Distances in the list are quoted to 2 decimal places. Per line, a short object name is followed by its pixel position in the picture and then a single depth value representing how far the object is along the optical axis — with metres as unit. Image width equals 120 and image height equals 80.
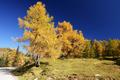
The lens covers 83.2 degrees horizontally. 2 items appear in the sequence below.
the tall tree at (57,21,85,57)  17.09
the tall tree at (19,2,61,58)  9.83
